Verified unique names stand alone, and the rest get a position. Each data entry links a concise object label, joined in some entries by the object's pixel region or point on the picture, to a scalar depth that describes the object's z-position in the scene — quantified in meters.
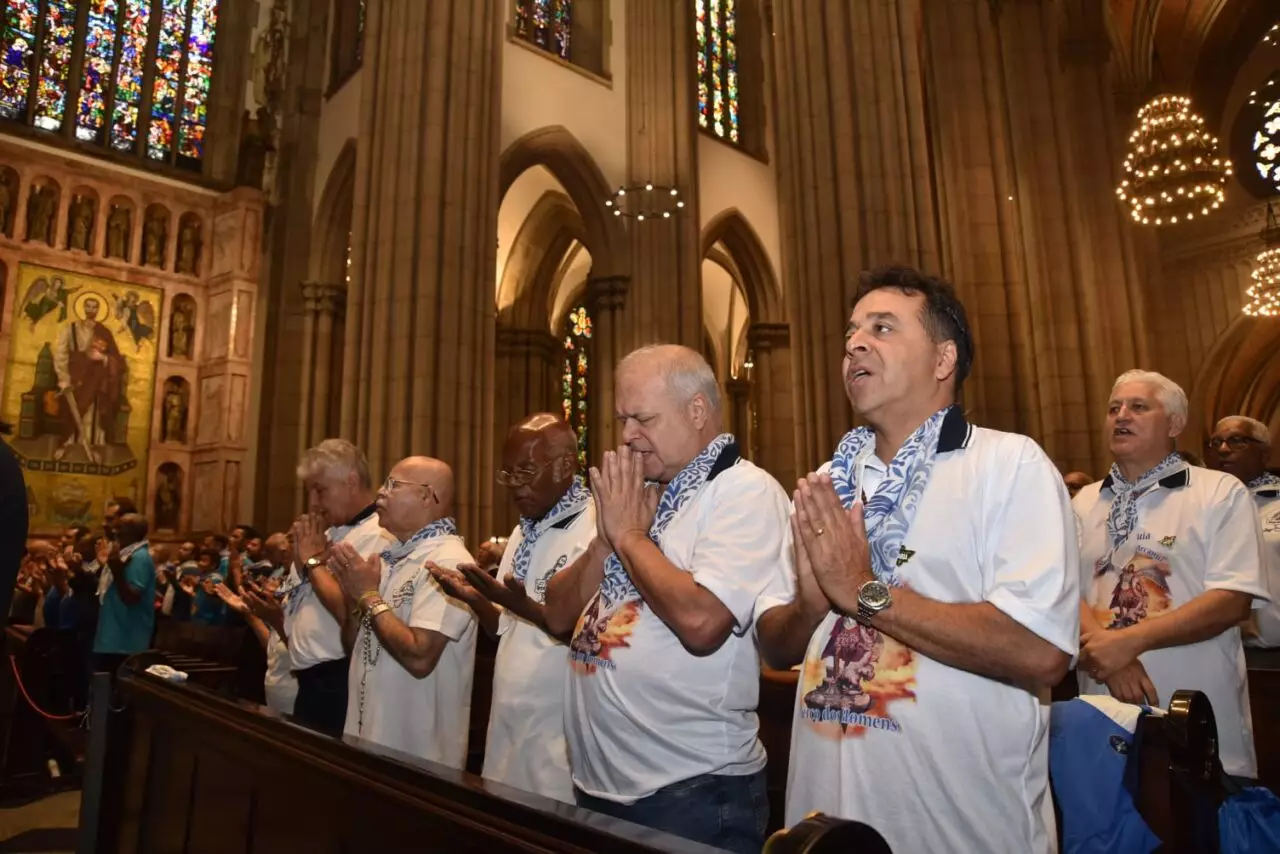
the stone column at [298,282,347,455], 14.12
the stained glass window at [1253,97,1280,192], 17.30
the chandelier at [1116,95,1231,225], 9.45
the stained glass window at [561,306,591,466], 18.89
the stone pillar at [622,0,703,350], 13.02
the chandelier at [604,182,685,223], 13.44
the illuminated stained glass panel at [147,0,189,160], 15.50
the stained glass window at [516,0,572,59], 13.98
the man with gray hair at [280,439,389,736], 3.13
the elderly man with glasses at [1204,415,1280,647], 3.75
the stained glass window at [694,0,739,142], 16.73
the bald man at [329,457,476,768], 2.68
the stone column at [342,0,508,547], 8.94
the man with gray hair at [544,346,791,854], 1.67
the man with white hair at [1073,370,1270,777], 2.16
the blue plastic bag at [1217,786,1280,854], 1.53
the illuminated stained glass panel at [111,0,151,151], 15.19
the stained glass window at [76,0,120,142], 14.88
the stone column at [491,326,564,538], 16.55
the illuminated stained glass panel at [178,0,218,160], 15.82
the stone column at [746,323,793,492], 16.17
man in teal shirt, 5.78
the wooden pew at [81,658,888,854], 1.09
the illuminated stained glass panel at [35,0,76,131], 14.50
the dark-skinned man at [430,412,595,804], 2.36
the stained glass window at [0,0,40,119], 14.16
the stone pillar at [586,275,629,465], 13.19
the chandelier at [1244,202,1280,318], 12.14
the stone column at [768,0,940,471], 8.31
